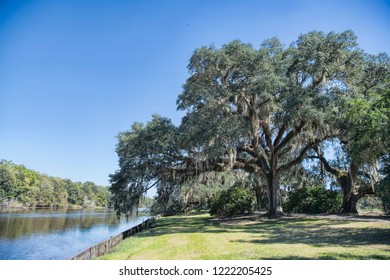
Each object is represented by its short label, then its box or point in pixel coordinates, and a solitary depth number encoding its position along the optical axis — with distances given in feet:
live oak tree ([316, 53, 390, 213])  29.63
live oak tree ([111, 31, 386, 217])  55.67
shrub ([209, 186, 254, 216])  77.77
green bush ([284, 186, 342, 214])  76.38
